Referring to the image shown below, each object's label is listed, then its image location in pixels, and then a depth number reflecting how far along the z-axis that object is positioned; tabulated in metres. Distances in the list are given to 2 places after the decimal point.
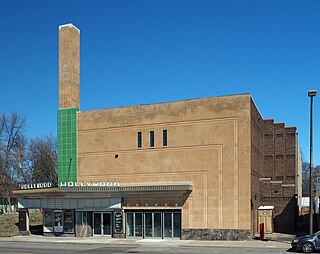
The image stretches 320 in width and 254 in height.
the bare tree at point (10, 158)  72.00
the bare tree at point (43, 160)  78.56
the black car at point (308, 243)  25.16
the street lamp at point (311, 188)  26.91
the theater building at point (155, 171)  32.81
